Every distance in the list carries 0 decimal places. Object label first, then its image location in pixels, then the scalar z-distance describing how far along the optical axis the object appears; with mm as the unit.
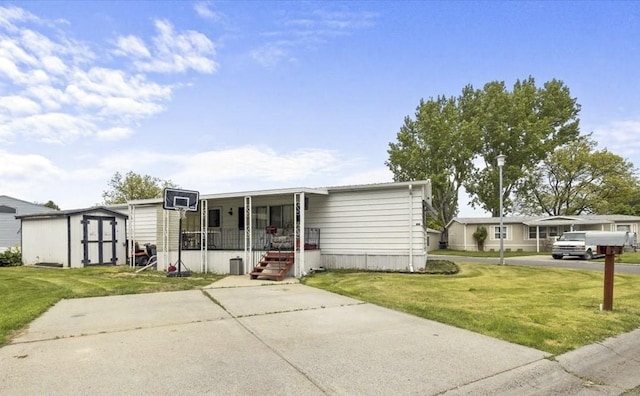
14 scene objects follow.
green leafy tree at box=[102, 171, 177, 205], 39750
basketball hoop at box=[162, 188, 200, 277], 13750
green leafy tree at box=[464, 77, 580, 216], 37531
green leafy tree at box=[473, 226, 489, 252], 37062
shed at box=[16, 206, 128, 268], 17984
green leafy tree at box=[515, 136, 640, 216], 40469
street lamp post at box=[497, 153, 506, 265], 18188
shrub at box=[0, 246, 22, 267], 19656
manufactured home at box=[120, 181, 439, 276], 14367
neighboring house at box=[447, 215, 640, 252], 33219
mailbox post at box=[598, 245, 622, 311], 7785
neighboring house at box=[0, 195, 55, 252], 27312
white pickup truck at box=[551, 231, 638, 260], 24500
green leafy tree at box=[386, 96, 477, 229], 37388
